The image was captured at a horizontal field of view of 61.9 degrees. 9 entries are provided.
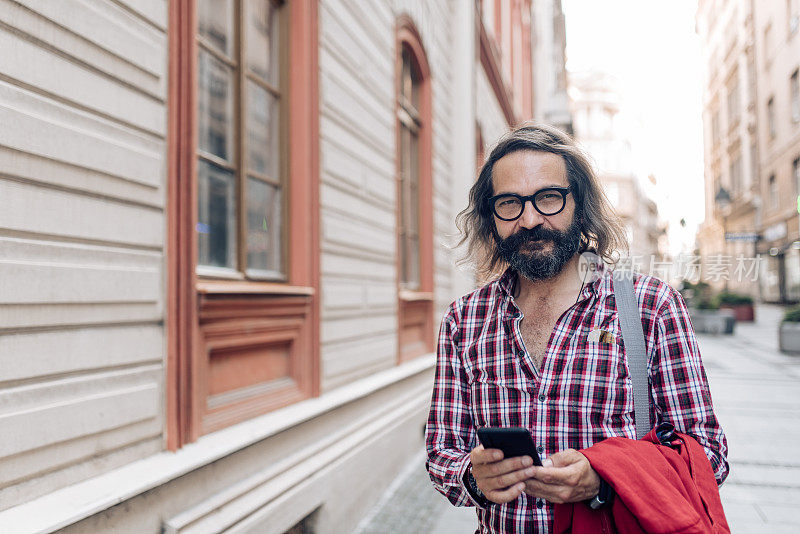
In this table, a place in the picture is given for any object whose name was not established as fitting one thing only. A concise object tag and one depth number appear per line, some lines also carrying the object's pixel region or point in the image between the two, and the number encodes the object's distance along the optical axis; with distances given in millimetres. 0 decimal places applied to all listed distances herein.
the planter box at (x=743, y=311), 20969
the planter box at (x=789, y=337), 12125
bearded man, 1717
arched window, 6793
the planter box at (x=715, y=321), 17188
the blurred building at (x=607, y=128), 66438
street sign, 19019
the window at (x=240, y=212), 2975
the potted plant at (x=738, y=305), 20875
